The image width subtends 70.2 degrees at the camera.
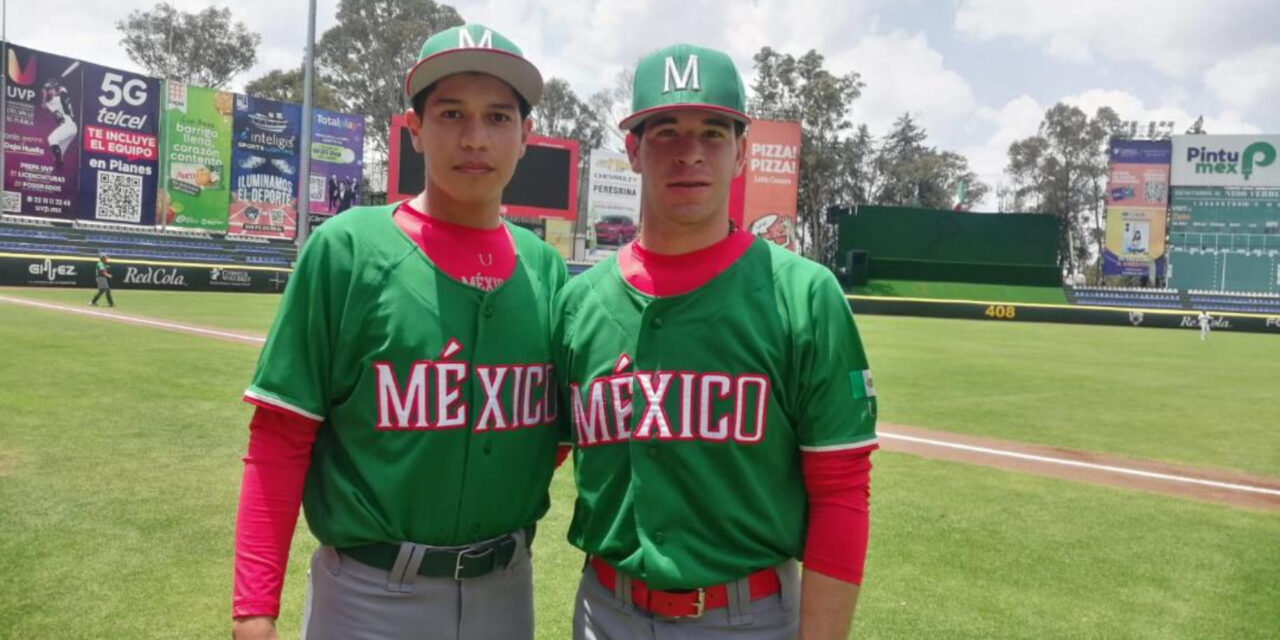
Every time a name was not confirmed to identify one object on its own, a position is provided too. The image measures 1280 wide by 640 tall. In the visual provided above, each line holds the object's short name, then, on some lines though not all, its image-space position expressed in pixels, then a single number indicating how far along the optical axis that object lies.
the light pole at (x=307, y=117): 20.83
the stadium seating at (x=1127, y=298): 43.76
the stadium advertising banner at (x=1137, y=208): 50.06
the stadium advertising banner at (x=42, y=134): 33.88
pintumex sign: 49.84
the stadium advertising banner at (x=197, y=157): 38.28
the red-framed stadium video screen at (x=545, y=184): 38.75
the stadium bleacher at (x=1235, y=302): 42.50
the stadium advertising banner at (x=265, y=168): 40.25
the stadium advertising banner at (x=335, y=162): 43.16
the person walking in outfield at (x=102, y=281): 20.95
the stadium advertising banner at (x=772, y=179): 43.97
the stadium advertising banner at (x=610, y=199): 45.03
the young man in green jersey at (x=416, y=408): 2.13
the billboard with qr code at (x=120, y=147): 35.69
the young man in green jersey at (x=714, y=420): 2.09
